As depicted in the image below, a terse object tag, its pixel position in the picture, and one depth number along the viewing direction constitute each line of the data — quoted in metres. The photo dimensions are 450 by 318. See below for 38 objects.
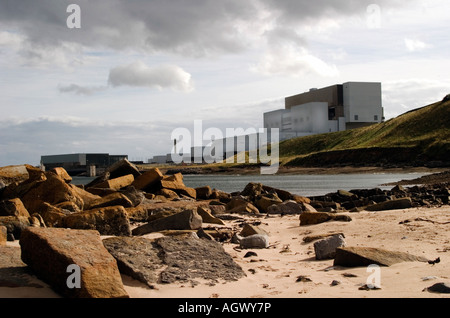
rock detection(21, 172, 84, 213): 15.11
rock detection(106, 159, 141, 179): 26.22
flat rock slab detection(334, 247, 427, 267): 7.98
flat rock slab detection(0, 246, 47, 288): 6.17
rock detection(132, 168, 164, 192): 23.91
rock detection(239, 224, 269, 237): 11.70
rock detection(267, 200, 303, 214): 18.15
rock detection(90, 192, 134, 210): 14.73
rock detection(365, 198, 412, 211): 16.89
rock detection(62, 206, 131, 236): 10.77
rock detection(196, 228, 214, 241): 10.30
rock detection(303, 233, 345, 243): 11.25
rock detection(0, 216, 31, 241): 9.97
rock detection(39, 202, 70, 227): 11.55
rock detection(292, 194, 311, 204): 22.54
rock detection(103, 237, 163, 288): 6.90
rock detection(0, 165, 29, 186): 18.12
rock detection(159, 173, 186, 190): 24.39
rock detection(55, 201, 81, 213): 14.41
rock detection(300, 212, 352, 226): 13.89
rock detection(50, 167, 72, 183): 20.24
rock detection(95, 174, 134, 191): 22.71
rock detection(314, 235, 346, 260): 9.23
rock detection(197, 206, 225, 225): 14.46
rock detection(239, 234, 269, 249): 10.66
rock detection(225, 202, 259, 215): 18.73
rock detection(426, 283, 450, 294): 6.05
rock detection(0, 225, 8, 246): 8.37
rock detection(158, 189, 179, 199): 22.97
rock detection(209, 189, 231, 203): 24.92
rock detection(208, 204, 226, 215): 18.65
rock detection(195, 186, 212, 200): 25.63
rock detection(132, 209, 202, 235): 11.70
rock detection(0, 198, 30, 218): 11.19
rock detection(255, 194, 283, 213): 19.84
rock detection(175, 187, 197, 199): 24.52
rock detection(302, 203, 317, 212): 18.15
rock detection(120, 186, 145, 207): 16.53
